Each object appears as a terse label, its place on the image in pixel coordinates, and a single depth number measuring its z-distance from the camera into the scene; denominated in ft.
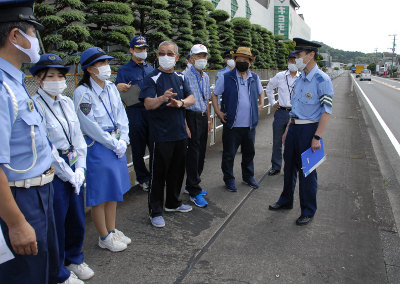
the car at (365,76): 191.77
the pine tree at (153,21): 27.84
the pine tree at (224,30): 43.86
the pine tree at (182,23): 32.35
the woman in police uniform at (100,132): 9.63
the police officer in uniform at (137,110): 14.76
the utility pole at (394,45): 346.13
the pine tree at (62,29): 19.21
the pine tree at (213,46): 39.88
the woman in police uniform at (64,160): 7.97
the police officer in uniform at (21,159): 5.17
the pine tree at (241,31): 50.47
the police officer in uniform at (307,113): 12.21
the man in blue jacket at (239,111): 15.79
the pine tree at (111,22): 22.70
